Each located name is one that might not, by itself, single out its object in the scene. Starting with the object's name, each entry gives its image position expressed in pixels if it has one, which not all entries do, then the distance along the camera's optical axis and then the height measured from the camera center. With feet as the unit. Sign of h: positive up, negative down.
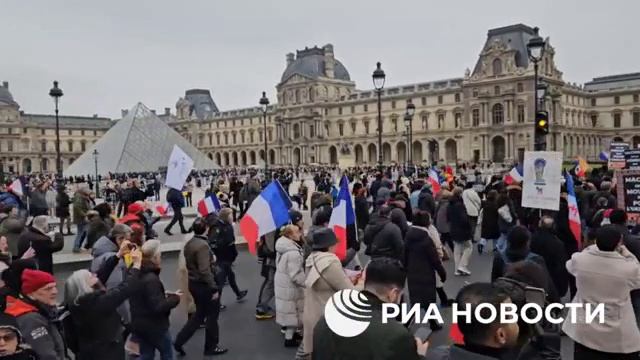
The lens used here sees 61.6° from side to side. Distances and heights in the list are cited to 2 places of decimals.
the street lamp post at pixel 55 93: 61.72 +9.99
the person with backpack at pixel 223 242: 22.44 -2.79
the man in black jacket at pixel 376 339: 7.25 -2.31
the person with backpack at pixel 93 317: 12.00 -3.16
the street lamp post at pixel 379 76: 48.42 +8.77
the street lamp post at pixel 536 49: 34.60 +7.85
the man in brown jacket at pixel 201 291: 16.53 -3.53
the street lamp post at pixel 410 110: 75.79 +8.98
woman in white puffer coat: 16.92 -3.36
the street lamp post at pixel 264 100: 91.56 +12.95
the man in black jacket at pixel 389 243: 19.11 -2.51
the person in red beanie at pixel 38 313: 10.64 -2.72
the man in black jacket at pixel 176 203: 39.04 -1.95
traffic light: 33.27 +2.90
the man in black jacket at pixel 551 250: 17.83 -2.70
